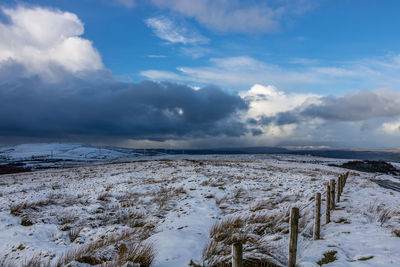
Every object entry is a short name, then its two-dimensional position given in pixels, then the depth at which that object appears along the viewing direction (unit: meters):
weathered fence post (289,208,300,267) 5.37
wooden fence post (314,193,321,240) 7.35
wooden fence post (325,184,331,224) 9.40
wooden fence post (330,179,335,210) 10.12
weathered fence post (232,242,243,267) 3.59
